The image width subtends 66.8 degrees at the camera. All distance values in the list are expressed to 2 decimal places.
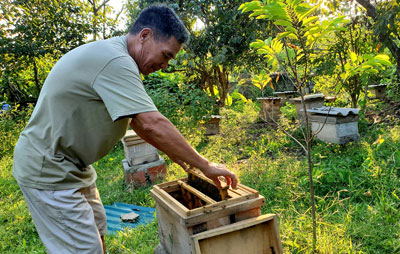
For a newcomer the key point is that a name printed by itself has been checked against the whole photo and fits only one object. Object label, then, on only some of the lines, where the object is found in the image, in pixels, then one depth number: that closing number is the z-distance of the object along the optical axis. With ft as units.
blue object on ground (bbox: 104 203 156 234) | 11.74
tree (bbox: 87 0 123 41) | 28.99
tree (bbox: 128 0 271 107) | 20.89
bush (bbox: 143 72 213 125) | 20.43
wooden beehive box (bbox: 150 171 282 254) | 5.76
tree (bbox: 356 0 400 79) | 14.98
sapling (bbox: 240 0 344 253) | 5.90
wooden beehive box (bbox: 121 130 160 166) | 15.39
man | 5.04
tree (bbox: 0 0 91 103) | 24.99
